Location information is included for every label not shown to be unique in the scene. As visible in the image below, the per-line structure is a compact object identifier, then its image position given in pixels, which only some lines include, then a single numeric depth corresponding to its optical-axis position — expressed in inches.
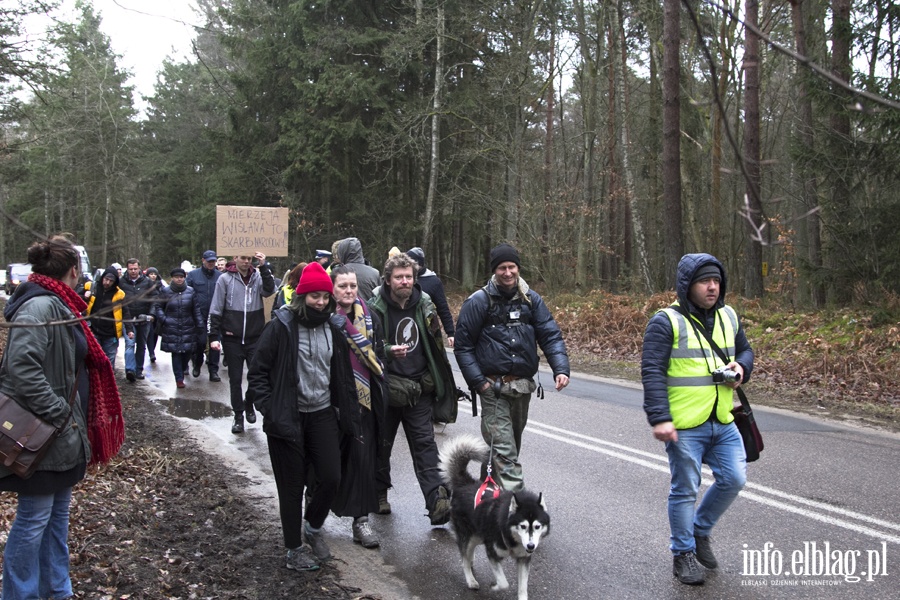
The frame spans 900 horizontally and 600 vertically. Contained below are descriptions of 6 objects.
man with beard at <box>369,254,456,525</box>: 227.1
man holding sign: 372.2
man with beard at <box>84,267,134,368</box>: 436.5
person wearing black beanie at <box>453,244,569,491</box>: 212.1
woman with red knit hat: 188.7
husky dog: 162.1
